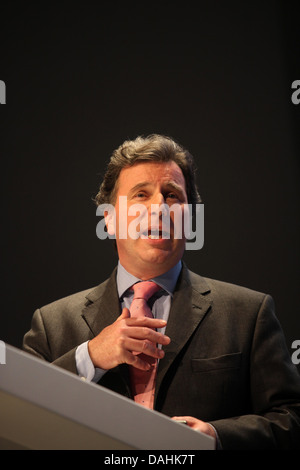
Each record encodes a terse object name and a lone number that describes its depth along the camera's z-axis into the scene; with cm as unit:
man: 517
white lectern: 359
